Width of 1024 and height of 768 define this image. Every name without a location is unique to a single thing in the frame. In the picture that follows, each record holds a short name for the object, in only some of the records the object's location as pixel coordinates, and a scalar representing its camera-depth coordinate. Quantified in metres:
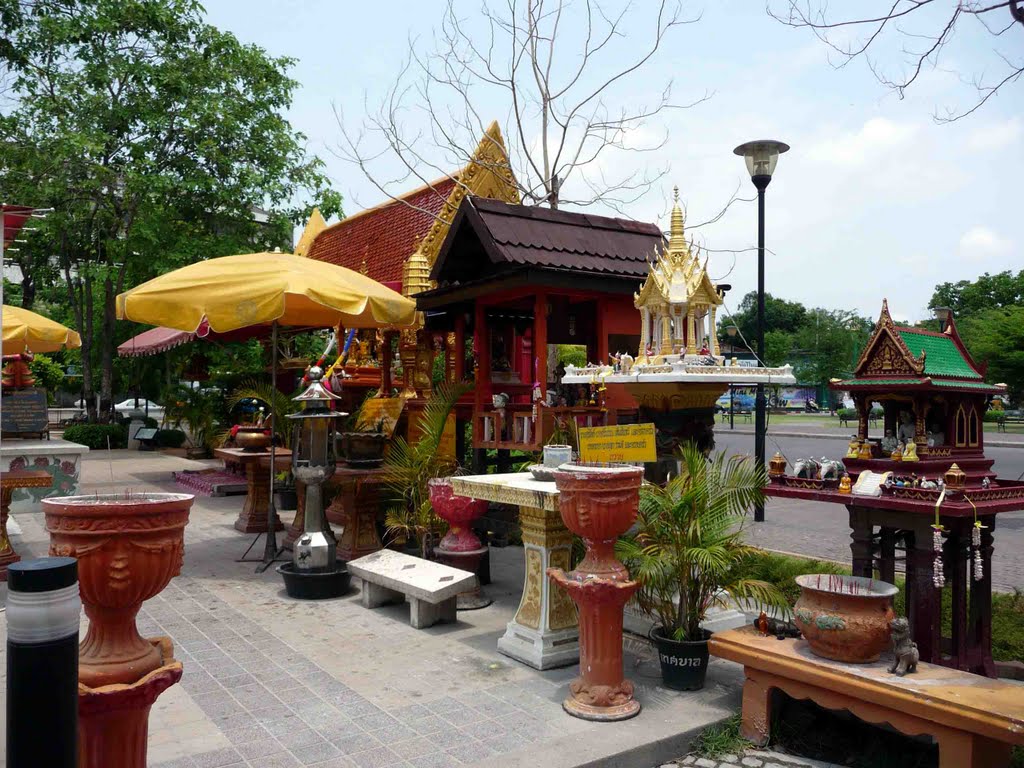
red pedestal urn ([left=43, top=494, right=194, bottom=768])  2.80
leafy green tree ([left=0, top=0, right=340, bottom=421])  18.86
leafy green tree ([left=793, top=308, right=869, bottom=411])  48.56
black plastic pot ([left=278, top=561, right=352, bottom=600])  7.36
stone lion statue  4.10
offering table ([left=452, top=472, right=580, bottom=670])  5.55
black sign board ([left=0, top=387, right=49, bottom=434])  10.58
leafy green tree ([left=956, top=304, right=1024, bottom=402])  29.89
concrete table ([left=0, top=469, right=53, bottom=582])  8.13
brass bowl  10.40
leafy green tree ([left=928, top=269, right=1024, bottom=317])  49.91
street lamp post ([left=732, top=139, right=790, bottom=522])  9.38
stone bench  6.40
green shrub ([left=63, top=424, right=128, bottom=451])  21.64
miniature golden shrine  6.22
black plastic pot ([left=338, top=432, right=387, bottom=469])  9.07
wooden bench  3.67
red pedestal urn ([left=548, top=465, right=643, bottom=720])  4.69
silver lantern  7.46
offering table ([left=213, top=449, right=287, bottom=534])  10.60
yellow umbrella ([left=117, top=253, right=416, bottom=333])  7.55
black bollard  2.22
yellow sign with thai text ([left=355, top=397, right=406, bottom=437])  10.12
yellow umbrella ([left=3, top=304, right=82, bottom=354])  10.53
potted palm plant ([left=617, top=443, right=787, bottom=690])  5.06
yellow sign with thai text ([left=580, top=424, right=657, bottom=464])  5.31
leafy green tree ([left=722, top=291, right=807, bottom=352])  82.69
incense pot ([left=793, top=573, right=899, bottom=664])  4.20
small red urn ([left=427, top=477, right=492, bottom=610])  7.12
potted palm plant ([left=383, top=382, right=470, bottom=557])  7.90
